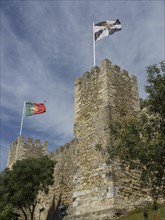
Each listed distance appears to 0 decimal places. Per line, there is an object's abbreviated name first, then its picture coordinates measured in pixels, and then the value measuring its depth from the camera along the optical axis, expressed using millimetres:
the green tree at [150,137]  11234
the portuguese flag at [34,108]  33469
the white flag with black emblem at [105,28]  21734
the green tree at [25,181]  19547
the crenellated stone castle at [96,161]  15594
